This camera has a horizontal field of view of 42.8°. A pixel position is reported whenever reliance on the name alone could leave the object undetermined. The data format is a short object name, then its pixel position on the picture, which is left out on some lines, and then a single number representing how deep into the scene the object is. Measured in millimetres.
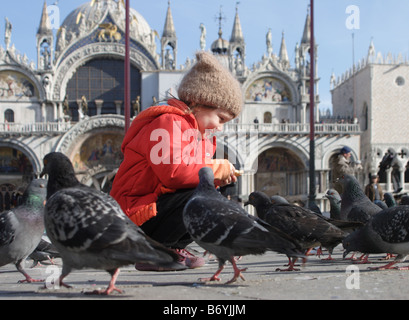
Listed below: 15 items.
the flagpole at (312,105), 15145
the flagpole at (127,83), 11766
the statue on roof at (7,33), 26623
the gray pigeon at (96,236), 2832
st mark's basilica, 25578
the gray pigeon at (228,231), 3250
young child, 3902
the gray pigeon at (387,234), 4562
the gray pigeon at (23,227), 4531
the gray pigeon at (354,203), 6203
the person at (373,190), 10875
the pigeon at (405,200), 7371
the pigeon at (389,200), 9419
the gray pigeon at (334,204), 8142
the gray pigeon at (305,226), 4844
